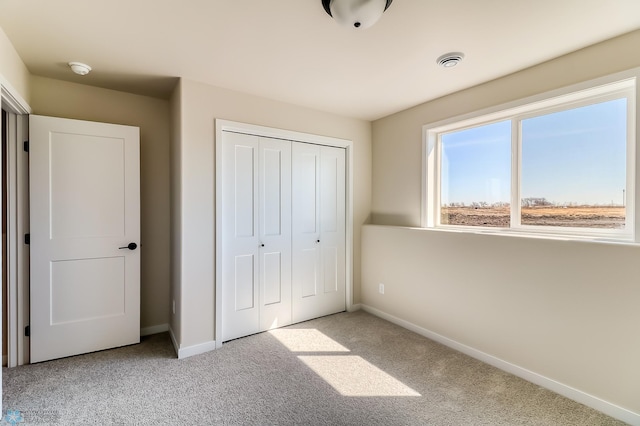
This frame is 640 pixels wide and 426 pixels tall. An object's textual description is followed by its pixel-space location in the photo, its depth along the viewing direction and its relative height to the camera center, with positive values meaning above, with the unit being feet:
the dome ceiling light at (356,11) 5.00 +3.50
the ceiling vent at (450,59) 7.19 +3.80
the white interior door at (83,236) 8.15 -0.71
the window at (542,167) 6.82 +1.25
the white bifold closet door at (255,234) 9.57 -0.79
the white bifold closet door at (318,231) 11.13 -0.77
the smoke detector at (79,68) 7.63 +3.80
